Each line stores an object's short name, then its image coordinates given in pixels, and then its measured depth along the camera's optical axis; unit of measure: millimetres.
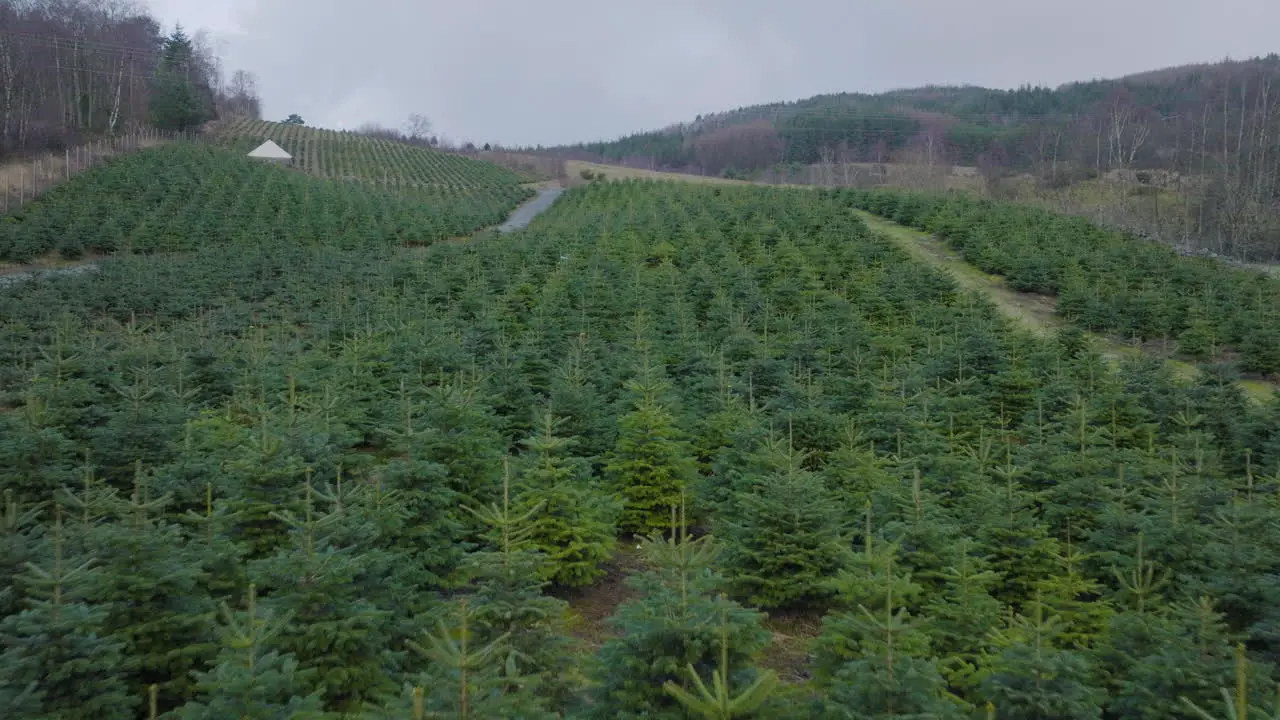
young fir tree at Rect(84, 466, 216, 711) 5461
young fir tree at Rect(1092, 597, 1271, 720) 4805
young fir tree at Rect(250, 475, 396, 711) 5500
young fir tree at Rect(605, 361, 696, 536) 10148
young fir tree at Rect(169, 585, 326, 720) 4387
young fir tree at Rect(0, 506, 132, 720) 4547
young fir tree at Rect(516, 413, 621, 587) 8328
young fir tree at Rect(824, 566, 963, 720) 4535
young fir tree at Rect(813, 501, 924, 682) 5586
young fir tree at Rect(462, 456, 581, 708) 5559
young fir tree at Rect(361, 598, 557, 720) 4285
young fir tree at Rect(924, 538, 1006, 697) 6035
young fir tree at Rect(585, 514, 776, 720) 4926
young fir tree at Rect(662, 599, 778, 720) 4387
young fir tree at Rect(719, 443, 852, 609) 7781
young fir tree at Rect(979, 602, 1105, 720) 4629
